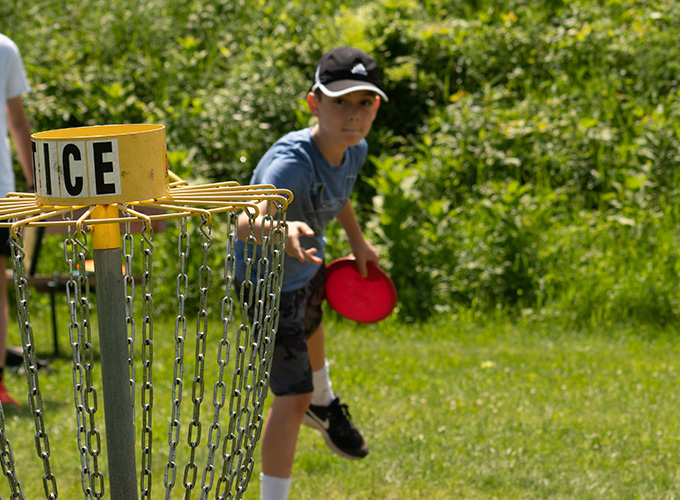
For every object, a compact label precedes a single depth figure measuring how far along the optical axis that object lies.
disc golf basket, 7.22
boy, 8.53
